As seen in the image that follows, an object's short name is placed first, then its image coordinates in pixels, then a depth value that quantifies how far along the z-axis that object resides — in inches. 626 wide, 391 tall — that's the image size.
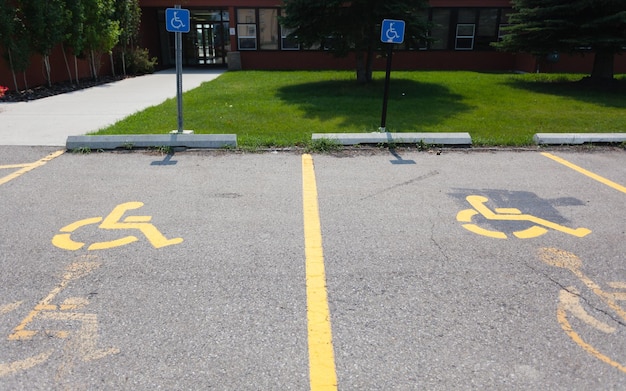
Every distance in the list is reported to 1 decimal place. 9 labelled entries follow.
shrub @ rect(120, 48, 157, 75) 804.6
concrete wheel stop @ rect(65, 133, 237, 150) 296.4
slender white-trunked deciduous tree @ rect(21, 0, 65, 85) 532.1
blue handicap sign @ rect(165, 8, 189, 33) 285.1
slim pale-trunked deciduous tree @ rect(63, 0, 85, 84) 586.2
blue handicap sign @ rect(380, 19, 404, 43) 295.6
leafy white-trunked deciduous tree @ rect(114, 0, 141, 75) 740.3
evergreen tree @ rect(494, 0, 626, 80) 537.6
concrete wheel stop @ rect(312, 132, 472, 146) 308.8
